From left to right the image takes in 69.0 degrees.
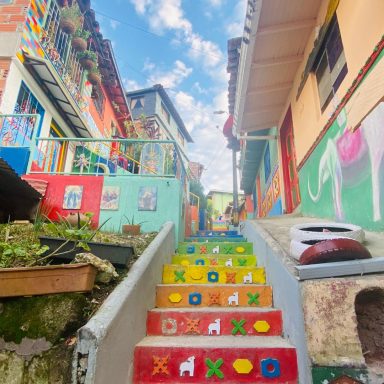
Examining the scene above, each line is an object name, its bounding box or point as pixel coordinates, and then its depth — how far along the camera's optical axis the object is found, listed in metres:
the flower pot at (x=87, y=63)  10.31
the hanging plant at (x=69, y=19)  8.82
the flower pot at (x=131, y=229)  4.66
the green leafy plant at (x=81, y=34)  9.54
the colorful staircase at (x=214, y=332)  2.31
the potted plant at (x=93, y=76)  10.72
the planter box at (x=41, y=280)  1.99
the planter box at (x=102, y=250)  2.55
